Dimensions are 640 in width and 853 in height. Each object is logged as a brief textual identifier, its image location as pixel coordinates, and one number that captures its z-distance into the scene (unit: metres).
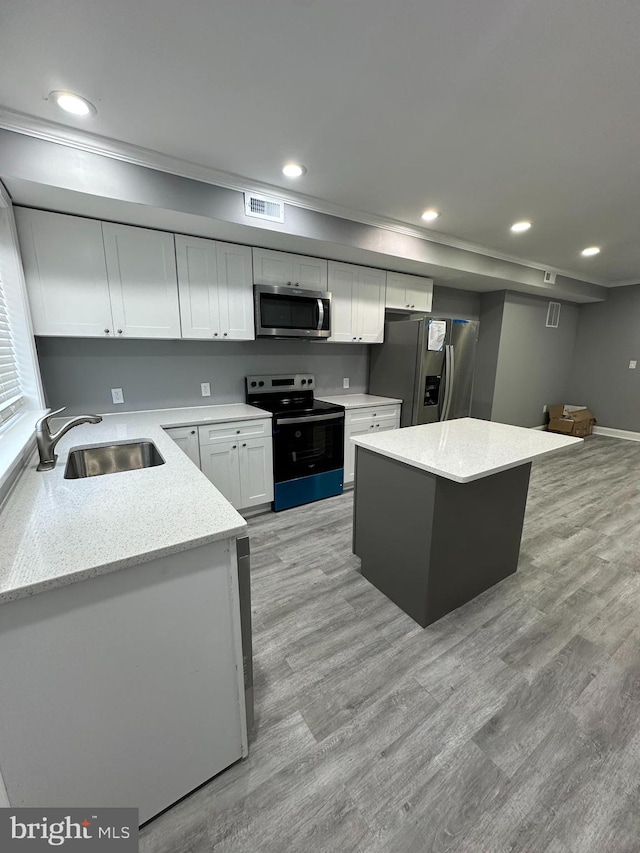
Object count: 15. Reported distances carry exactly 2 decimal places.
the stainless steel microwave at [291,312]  2.84
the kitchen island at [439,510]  1.65
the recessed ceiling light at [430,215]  2.73
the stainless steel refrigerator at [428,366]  3.41
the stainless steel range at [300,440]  2.94
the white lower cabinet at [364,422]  3.34
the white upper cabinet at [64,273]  2.06
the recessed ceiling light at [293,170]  2.08
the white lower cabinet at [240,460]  2.64
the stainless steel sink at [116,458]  1.85
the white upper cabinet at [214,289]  2.55
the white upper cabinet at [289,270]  2.82
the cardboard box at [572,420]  5.59
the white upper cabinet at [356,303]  3.28
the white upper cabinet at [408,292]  3.66
